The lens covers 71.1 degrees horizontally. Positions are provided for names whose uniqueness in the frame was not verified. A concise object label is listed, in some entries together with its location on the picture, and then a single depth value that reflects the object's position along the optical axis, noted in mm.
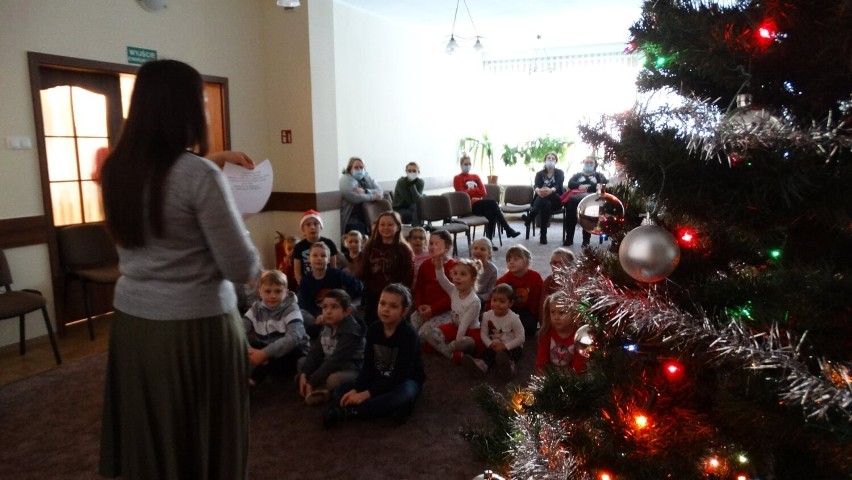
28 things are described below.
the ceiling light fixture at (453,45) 7094
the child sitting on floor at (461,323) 3518
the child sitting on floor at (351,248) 4578
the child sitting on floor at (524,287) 3875
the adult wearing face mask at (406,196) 6891
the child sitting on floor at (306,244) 4316
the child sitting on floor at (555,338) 2730
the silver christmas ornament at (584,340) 1416
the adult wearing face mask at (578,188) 7516
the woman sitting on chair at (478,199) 7688
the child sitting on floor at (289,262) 4496
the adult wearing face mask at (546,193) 7922
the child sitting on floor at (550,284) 3246
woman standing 1299
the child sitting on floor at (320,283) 3861
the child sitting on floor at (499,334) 3334
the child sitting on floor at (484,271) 4193
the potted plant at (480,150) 9875
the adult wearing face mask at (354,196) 6125
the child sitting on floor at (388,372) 2766
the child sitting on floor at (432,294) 3848
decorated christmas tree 979
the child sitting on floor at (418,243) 4431
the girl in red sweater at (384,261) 4023
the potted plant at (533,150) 9500
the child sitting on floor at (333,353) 3051
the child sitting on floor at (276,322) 3303
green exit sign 4562
